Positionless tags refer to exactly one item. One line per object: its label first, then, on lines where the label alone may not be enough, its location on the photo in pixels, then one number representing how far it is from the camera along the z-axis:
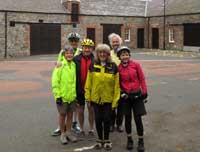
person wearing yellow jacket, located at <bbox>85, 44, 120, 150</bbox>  4.95
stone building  27.19
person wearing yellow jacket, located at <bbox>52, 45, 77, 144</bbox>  5.25
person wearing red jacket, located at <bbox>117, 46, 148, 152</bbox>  4.99
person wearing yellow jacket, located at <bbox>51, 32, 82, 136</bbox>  5.38
